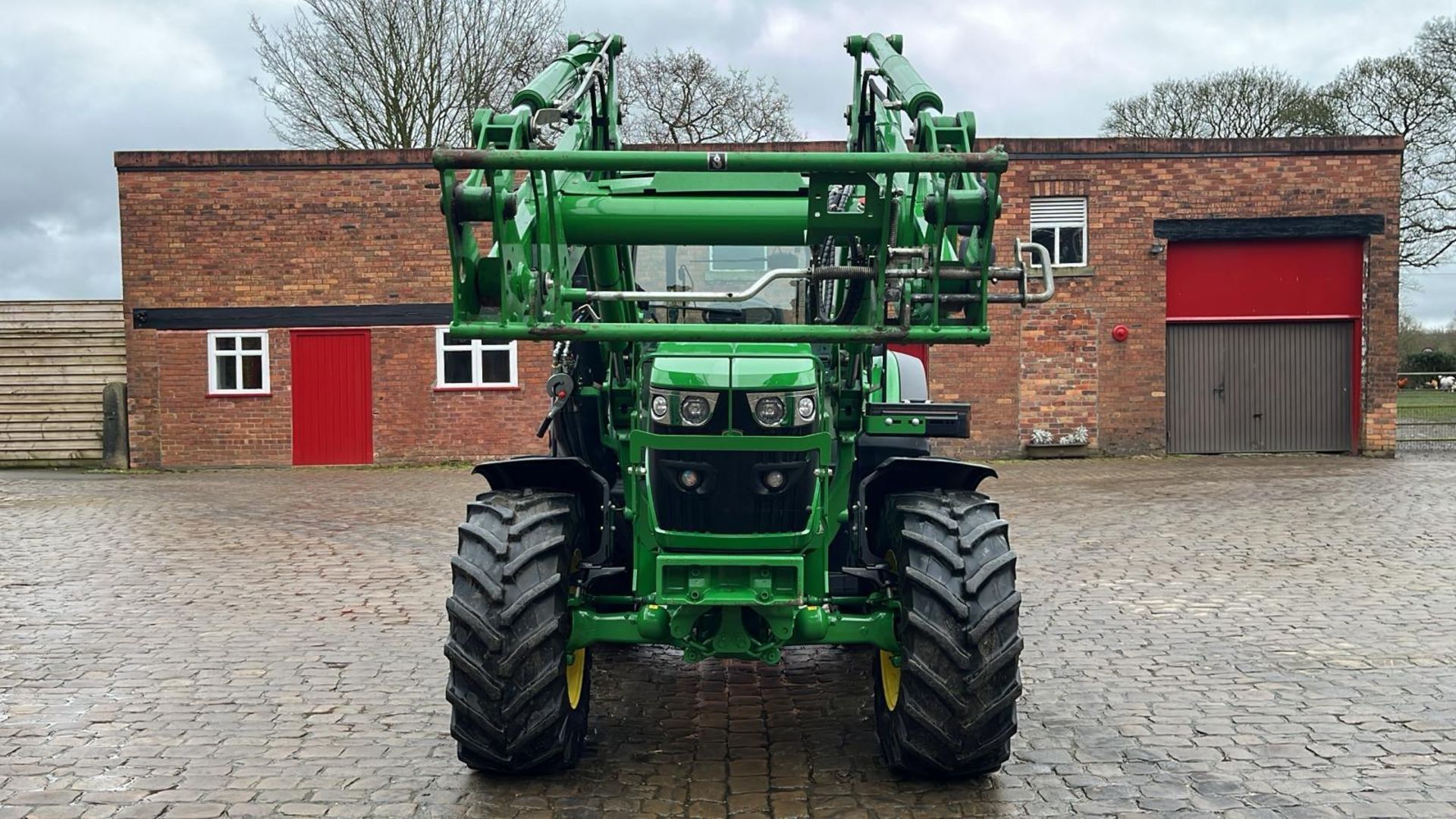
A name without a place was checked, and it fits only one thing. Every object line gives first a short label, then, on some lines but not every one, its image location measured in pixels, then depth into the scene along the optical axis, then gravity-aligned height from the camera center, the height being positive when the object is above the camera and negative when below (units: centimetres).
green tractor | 459 -34
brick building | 2136 +100
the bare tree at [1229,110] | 3316 +710
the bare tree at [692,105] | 3450 +744
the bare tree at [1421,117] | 3103 +629
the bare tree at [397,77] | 2836 +679
